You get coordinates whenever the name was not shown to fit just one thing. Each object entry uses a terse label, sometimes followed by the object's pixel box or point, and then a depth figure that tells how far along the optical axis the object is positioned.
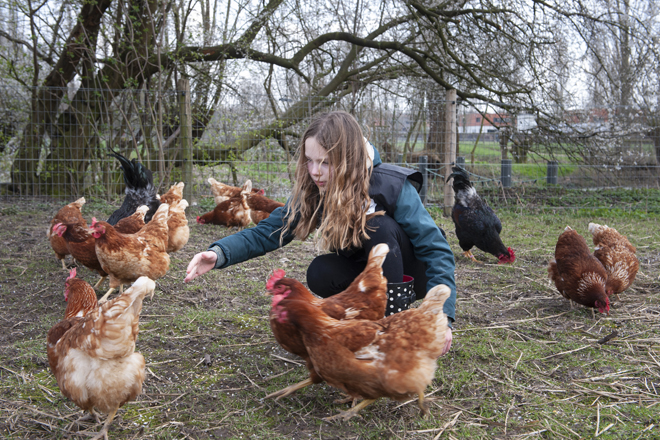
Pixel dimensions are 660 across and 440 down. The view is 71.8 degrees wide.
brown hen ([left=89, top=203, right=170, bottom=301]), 3.46
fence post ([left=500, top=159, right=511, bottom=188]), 9.05
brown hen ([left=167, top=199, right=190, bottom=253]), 4.48
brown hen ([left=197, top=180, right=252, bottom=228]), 6.55
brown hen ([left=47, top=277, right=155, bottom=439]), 1.89
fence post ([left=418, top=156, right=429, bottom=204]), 7.94
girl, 2.26
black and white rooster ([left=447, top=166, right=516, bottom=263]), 4.86
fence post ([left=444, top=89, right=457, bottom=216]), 7.66
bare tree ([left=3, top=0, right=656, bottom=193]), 7.20
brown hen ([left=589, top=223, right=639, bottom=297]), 3.53
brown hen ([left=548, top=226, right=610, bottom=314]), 3.29
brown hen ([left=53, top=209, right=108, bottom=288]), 3.64
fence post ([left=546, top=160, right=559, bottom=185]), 8.88
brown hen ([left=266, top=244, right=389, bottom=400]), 2.12
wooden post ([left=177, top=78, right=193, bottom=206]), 7.44
